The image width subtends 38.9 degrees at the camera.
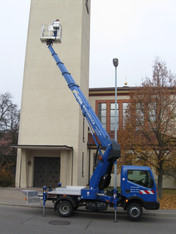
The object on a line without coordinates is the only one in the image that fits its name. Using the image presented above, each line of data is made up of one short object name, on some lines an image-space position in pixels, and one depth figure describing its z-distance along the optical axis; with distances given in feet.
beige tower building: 70.13
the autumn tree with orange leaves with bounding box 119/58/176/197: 51.93
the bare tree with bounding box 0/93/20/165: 116.32
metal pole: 44.58
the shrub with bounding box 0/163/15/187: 70.23
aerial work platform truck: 34.71
